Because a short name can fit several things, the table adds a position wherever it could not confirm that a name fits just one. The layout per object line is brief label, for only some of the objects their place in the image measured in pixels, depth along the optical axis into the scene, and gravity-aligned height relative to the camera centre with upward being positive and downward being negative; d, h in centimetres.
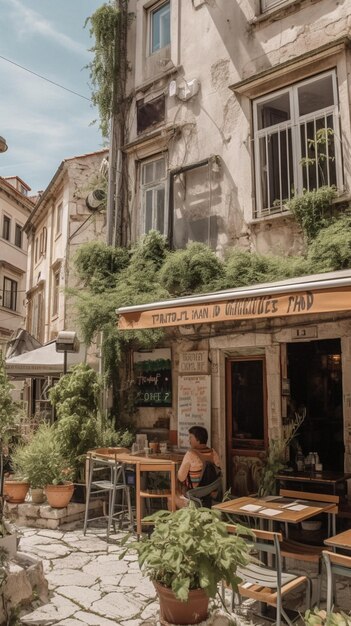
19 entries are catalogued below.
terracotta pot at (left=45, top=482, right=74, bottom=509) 788 -147
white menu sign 876 -16
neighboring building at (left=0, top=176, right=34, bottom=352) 3048 +832
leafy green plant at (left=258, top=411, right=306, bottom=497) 690 -89
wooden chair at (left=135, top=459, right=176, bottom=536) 695 -102
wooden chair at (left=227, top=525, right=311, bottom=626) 399 -145
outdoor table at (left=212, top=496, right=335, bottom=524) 469 -107
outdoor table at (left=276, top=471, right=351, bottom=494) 649 -105
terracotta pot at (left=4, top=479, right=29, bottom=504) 840 -147
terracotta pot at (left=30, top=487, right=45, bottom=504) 825 -154
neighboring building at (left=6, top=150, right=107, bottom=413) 1178 +483
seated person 654 -82
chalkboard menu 943 +33
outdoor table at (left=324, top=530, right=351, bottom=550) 388 -110
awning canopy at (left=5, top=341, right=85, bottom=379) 1095 +70
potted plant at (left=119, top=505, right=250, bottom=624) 320 -103
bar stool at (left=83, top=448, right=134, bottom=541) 727 -133
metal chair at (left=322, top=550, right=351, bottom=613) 367 -122
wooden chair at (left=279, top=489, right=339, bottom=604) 469 -140
